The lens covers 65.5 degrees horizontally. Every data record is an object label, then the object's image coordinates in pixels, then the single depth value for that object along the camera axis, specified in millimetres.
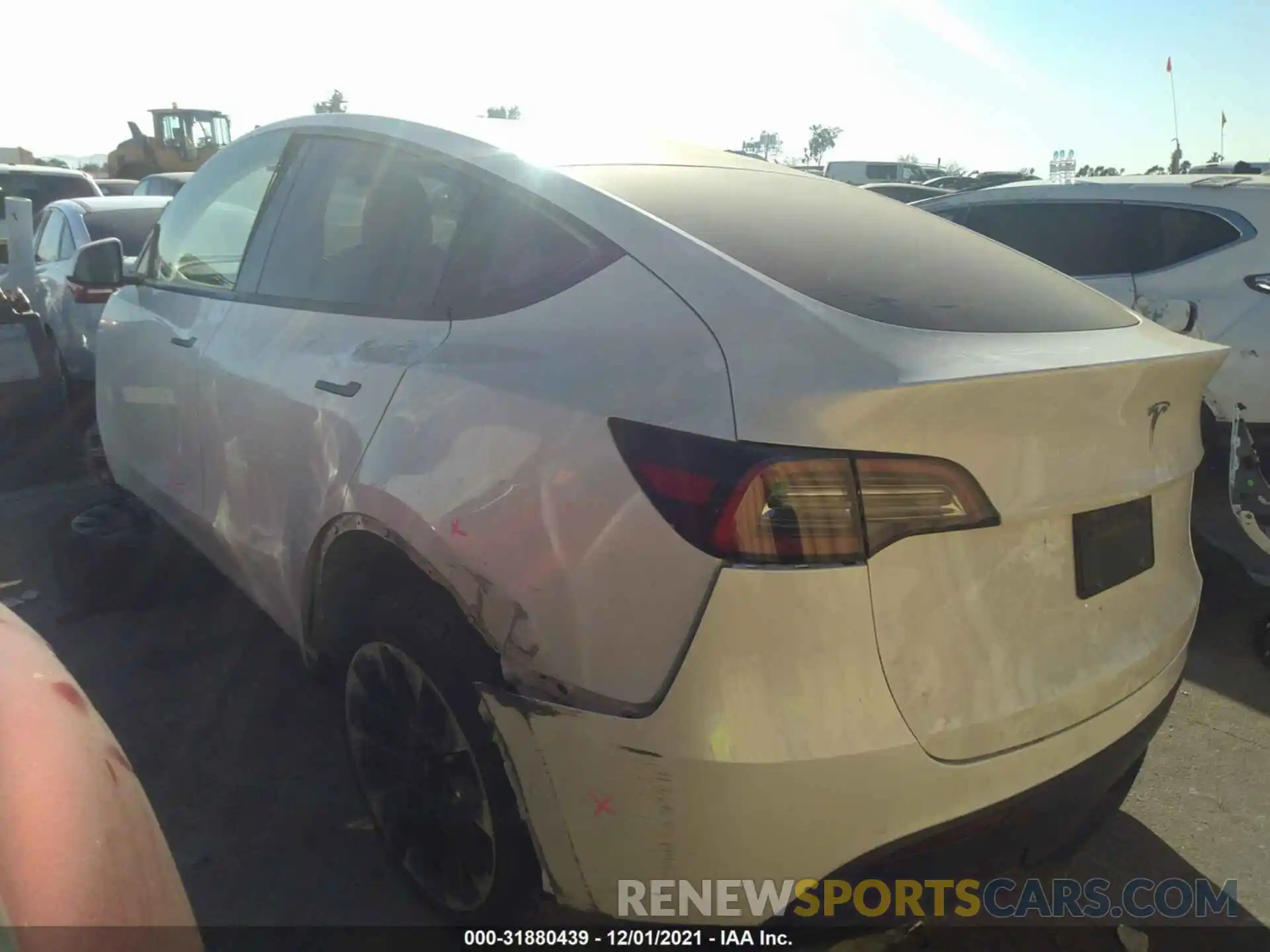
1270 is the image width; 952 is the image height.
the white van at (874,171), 30641
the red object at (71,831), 1112
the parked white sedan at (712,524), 1553
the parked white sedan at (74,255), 6129
